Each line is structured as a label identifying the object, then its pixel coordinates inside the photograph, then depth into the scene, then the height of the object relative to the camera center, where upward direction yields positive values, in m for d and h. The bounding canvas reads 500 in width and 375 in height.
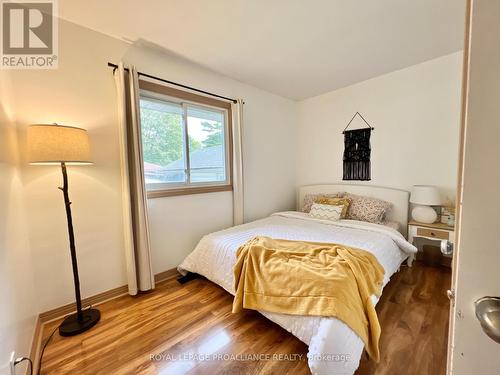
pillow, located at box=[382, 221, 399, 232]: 2.60 -0.69
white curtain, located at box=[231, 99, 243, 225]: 2.90 +0.24
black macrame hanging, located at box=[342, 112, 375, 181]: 3.14 +0.26
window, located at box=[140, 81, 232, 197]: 2.36 +0.40
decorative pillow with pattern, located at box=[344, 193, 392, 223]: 2.72 -0.52
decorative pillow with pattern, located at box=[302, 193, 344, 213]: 3.30 -0.44
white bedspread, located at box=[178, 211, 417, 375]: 1.18 -0.83
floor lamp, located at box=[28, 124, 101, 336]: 1.44 +0.17
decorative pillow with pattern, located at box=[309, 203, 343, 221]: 2.83 -0.55
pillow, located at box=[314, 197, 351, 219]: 2.89 -0.44
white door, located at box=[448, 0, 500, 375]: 0.35 -0.05
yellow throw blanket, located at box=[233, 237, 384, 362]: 1.30 -0.76
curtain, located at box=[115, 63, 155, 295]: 1.99 -0.09
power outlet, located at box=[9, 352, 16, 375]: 1.02 -0.89
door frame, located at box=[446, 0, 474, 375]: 0.41 +0.05
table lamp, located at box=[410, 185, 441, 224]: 2.45 -0.39
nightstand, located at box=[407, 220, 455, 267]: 2.34 -0.72
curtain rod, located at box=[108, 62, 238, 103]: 2.01 +1.02
